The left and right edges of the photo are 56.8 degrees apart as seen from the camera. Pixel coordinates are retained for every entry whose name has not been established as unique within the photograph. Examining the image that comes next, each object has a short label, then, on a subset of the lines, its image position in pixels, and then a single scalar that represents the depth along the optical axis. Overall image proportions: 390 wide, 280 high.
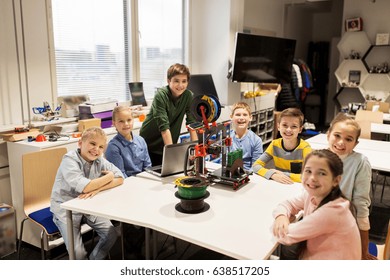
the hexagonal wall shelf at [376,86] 6.46
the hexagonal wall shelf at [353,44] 6.62
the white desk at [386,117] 4.43
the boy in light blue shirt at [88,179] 2.04
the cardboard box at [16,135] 2.81
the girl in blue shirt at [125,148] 2.39
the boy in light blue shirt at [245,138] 2.59
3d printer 1.89
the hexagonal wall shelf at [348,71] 6.71
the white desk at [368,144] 3.13
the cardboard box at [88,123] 3.26
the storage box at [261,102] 5.52
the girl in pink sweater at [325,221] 1.37
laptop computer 2.12
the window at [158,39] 4.59
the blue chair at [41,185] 2.32
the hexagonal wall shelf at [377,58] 6.45
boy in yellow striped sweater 2.22
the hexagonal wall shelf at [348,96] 7.07
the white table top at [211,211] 1.43
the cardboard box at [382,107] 4.92
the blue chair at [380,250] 1.62
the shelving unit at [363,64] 6.51
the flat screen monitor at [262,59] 4.92
